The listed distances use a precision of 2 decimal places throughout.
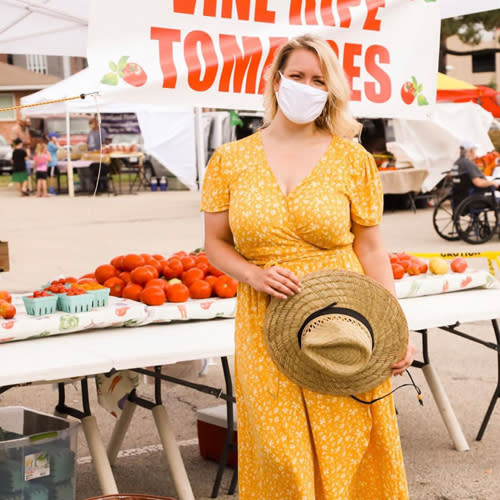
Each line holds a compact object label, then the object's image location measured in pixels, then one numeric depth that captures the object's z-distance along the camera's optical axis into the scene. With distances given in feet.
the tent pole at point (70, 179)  79.56
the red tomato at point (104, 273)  14.80
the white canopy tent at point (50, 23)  18.57
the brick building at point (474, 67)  196.95
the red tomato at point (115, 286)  14.42
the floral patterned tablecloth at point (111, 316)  12.14
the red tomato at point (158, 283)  13.93
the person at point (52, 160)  80.94
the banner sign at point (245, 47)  13.42
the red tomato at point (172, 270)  14.94
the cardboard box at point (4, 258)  16.27
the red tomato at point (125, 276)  14.61
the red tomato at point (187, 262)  15.29
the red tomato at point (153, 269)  14.59
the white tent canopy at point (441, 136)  59.57
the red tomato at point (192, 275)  14.41
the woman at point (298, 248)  8.83
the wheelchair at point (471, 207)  43.86
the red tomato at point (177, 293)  13.78
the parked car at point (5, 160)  102.49
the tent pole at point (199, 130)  40.68
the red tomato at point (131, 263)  15.08
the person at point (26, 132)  97.11
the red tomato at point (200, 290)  14.03
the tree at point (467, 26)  94.48
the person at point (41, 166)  79.41
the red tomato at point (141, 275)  14.32
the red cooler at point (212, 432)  15.28
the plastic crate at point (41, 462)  11.82
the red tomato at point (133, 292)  13.96
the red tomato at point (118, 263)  15.21
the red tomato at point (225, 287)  14.10
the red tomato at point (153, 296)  13.46
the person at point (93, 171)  80.18
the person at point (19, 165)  80.52
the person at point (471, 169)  44.01
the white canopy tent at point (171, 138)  76.84
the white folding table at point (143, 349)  11.14
